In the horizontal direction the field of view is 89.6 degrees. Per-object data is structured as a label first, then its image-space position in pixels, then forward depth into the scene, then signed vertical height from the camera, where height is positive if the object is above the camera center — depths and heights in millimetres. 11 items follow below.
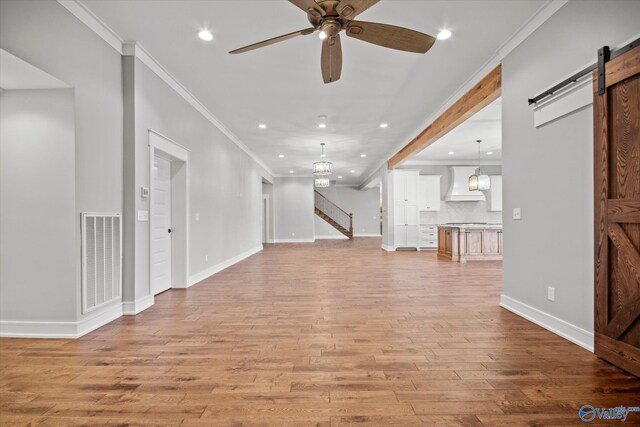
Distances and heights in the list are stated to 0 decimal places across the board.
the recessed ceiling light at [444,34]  3447 +1921
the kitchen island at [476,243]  8070 -790
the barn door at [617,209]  2182 +11
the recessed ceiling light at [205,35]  3375 +1900
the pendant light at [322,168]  8484 +1181
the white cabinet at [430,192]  10750 +644
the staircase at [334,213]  17484 -23
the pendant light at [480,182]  8305 +773
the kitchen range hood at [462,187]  10562 +805
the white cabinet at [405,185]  10570 +882
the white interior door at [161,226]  4589 -173
